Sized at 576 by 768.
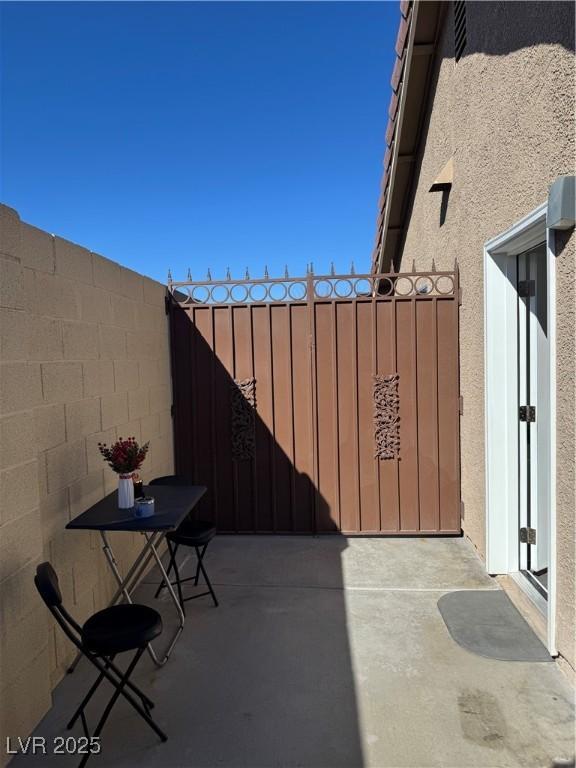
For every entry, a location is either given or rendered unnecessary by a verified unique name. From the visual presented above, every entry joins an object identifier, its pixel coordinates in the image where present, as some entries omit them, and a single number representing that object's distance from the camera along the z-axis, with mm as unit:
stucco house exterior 2559
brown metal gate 4750
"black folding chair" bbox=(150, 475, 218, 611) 3490
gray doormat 2877
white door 3666
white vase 2965
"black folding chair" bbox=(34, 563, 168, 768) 2090
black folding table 2686
